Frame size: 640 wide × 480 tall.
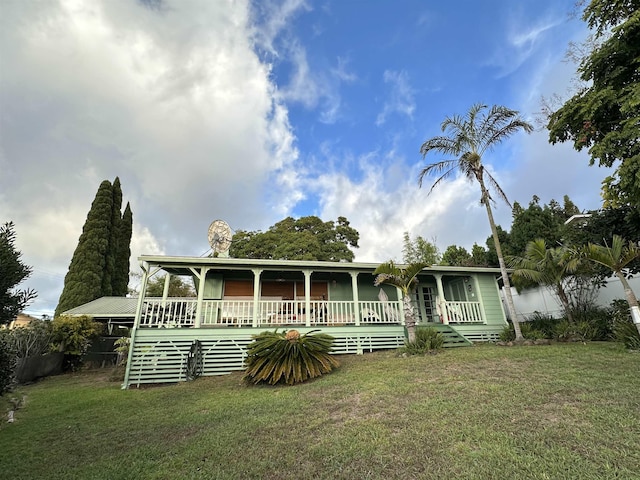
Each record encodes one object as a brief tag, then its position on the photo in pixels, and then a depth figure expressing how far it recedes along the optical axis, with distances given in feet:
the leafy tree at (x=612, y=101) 19.43
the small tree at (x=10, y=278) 14.12
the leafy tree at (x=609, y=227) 27.71
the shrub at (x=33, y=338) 32.14
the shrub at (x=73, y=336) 37.91
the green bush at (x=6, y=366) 15.35
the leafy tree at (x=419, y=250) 89.97
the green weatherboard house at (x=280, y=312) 27.68
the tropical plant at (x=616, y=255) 22.56
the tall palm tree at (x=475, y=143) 31.40
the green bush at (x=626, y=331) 21.06
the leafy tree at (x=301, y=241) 74.33
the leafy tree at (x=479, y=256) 64.44
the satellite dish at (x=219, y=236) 37.60
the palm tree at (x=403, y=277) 28.76
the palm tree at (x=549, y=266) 30.12
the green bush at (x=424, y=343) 26.45
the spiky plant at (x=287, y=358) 21.36
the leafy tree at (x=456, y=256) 71.24
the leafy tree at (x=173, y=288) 86.58
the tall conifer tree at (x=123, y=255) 69.10
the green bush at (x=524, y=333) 29.55
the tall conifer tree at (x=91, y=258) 57.98
